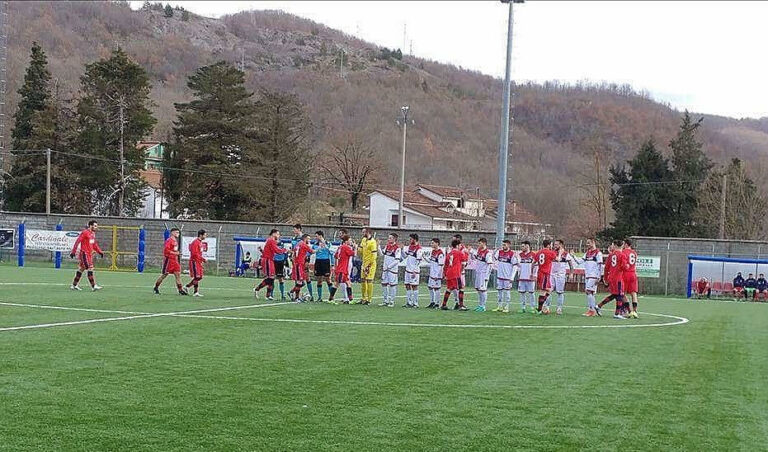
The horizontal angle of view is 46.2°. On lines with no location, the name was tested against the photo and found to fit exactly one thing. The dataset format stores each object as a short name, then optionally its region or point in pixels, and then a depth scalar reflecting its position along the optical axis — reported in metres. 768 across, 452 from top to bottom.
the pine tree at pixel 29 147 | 61.66
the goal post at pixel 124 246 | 43.03
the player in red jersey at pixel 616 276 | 22.58
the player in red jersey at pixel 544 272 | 23.47
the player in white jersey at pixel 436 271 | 24.86
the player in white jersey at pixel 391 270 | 25.00
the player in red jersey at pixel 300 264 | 24.33
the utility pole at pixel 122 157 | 63.81
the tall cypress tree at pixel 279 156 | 65.62
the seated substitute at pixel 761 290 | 38.75
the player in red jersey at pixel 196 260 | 24.48
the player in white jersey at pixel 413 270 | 24.89
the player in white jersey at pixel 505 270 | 24.30
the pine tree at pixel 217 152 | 63.00
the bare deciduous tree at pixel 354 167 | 90.69
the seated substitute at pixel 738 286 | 39.31
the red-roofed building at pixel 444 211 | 89.50
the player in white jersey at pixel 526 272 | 24.28
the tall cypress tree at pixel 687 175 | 61.38
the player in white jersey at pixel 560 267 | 23.80
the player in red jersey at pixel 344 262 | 24.39
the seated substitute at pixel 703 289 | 39.81
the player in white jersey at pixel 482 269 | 24.28
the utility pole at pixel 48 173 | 53.09
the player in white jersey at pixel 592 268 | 23.75
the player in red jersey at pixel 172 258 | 24.36
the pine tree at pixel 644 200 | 60.66
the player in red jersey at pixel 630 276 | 22.72
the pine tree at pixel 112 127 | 63.03
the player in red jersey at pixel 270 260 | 24.56
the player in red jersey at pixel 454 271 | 23.98
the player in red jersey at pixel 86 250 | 24.42
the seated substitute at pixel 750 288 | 38.91
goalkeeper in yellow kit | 24.73
